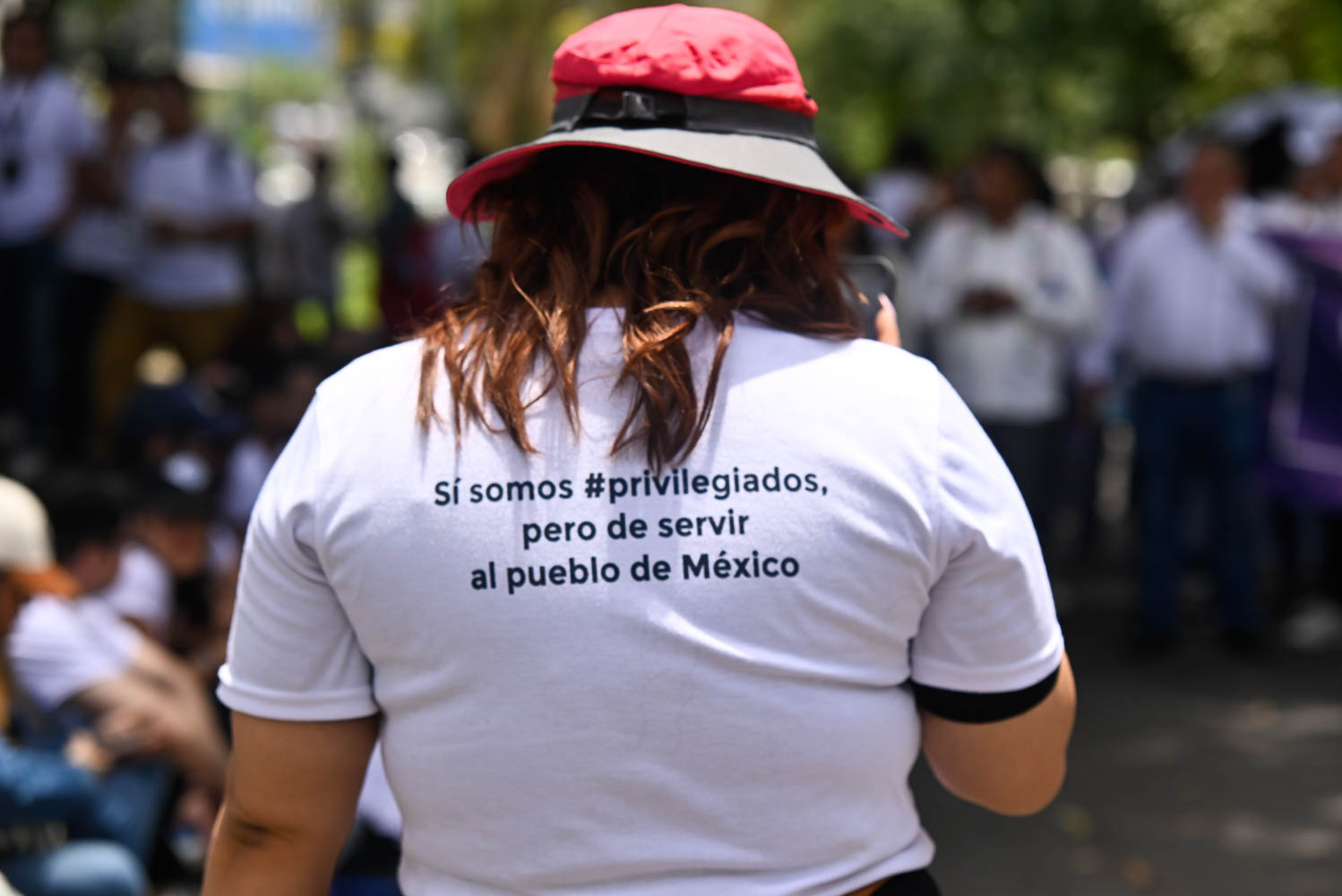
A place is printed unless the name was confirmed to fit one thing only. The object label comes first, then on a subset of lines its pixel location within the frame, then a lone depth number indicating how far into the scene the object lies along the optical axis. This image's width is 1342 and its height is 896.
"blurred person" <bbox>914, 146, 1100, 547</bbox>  6.73
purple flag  6.66
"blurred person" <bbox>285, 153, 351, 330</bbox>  10.76
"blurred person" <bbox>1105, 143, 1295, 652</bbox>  6.55
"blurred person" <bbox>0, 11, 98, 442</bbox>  7.39
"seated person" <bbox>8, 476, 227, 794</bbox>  3.50
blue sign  24.37
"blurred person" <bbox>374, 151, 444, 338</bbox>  9.80
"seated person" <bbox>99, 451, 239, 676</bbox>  4.71
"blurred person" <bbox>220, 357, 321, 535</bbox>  6.11
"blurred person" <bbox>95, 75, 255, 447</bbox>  7.85
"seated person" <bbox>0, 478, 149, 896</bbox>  3.23
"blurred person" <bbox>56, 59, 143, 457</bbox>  7.91
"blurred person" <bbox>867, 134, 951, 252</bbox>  9.88
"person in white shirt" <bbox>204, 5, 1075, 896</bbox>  1.53
